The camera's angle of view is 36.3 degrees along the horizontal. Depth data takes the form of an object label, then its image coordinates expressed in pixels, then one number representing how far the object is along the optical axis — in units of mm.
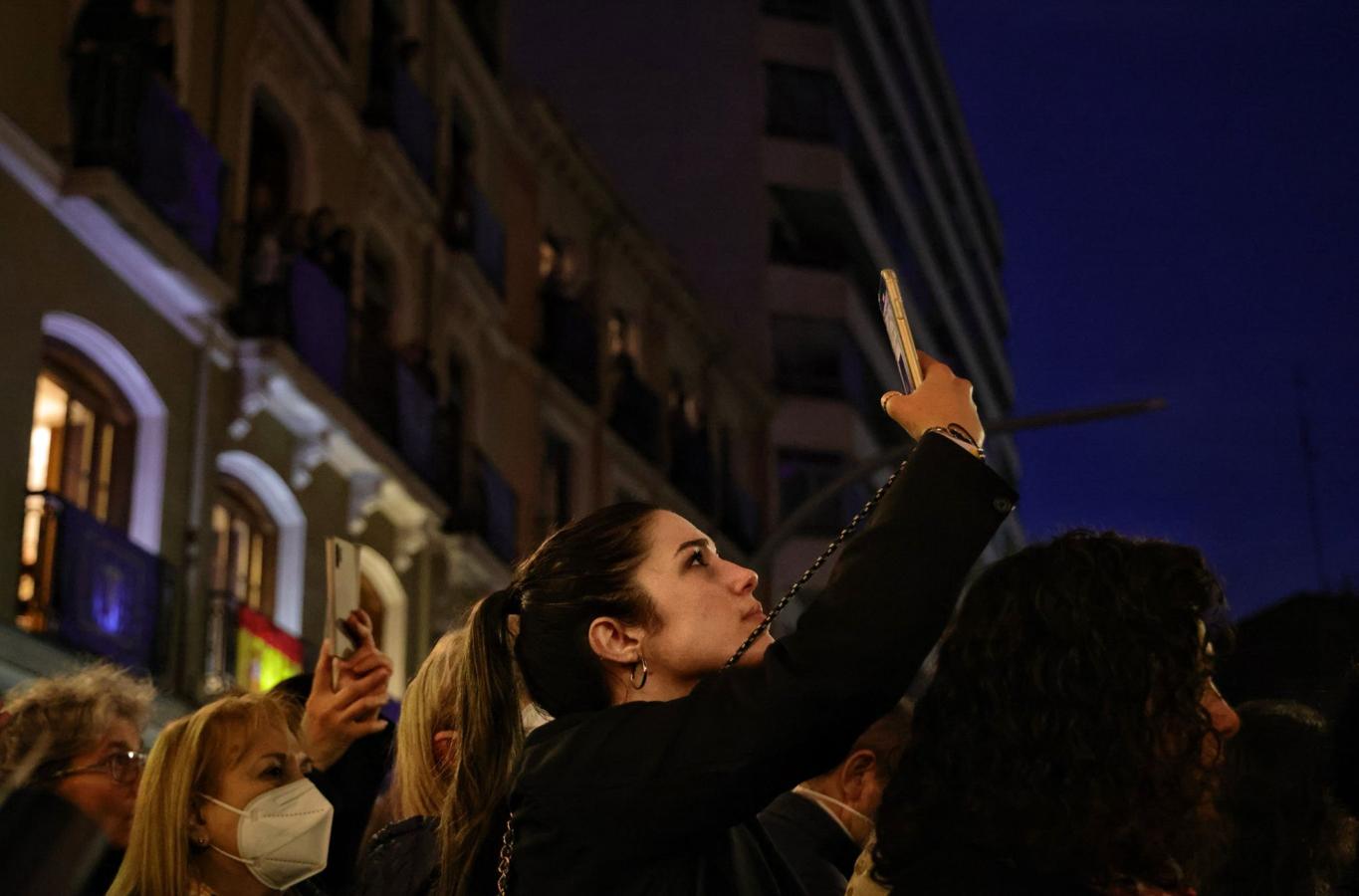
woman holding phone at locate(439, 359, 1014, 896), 3010
